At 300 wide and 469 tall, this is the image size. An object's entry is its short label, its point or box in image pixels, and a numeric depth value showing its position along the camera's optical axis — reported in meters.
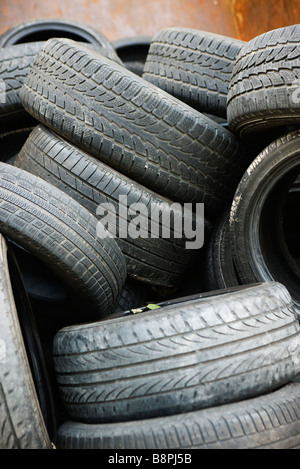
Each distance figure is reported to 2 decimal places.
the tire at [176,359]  1.46
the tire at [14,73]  2.60
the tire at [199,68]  2.39
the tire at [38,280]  2.04
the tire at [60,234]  1.73
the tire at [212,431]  1.37
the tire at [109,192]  2.08
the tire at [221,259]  2.26
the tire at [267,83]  1.79
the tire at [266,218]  1.98
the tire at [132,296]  2.25
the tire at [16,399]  1.32
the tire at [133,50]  3.54
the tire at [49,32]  3.32
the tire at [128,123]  2.07
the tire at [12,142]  2.83
